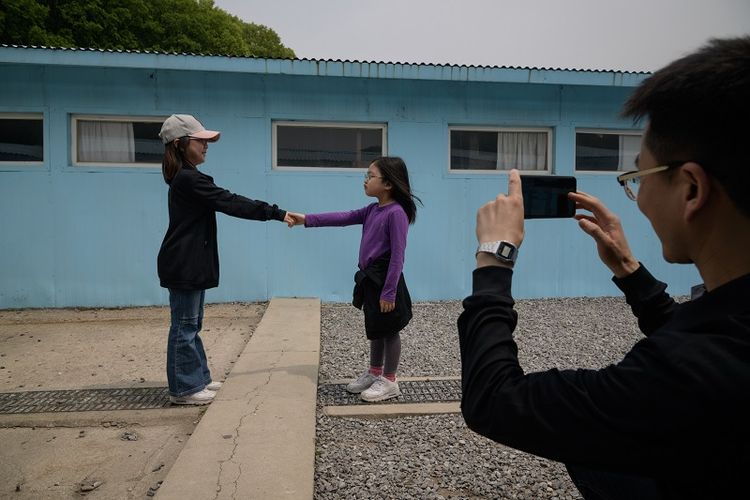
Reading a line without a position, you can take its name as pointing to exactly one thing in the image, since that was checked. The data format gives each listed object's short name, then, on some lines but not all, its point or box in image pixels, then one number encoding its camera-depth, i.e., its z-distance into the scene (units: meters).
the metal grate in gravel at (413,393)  3.92
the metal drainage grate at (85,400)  3.87
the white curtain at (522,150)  8.24
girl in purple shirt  3.79
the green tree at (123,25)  18.41
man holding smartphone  0.90
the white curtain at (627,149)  8.51
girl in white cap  3.72
